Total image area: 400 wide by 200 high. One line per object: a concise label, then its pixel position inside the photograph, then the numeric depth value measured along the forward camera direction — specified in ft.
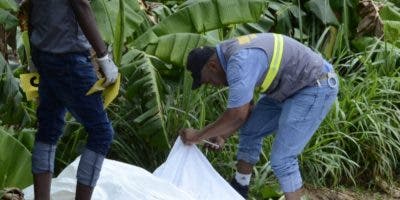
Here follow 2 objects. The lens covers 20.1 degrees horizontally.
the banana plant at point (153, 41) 26.47
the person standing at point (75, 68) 18.98
